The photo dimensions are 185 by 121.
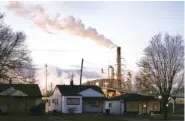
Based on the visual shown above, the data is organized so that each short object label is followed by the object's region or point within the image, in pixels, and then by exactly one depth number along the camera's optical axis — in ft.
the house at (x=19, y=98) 195.69
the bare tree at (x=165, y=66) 170.09
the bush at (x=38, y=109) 182.98
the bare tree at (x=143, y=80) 177.88
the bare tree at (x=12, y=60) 135.54
